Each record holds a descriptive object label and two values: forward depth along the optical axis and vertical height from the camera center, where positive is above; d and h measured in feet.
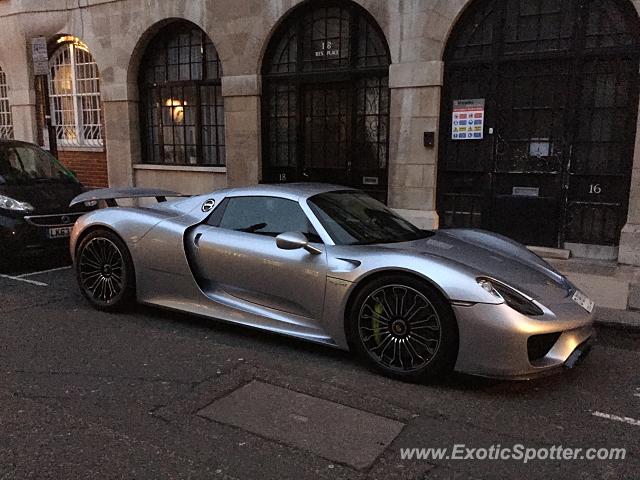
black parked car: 22.68 -2.21
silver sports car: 11.68 -3.11
